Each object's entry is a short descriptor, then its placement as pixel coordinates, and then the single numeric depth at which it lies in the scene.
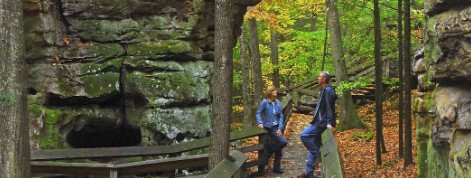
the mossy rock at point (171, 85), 13.04
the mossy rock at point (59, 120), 12.34
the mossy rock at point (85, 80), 12.86
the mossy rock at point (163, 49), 13.38
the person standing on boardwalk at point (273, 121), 10.65
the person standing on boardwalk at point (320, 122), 9.20
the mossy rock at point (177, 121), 12.92
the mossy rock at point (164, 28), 13.81
